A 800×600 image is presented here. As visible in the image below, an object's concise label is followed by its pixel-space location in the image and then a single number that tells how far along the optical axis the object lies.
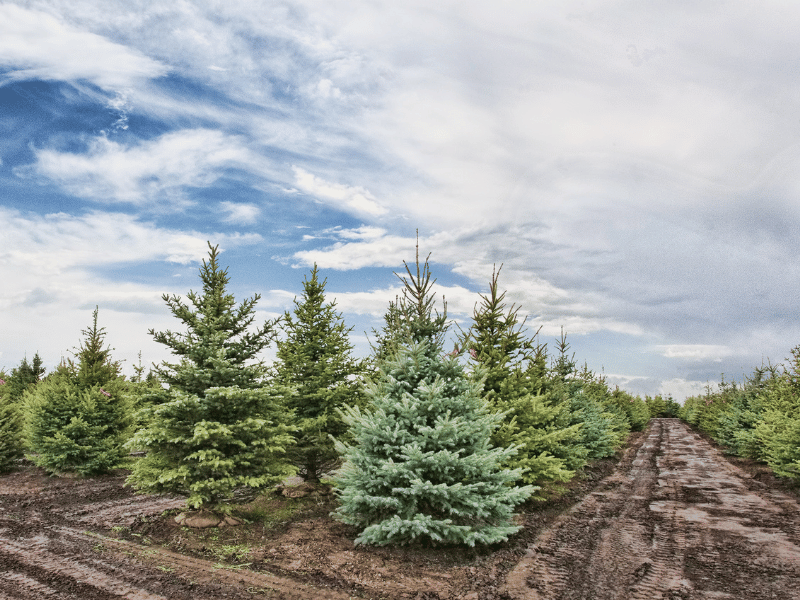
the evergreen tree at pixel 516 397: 12.06
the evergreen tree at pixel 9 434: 18.73
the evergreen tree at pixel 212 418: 10.00
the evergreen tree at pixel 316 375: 13.23
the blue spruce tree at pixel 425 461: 8.16
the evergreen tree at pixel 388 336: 10.55
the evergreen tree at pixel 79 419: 17.14
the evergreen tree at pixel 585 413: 20.52
